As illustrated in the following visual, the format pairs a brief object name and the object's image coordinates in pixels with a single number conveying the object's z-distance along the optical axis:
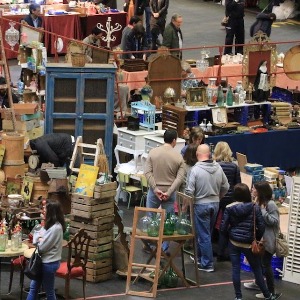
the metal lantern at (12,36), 21.75
